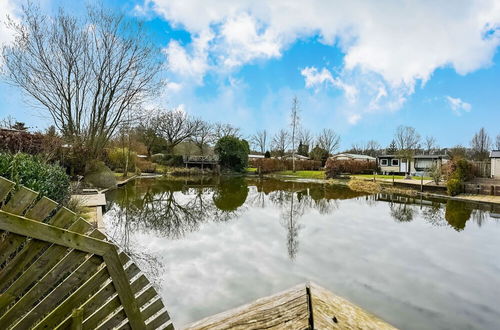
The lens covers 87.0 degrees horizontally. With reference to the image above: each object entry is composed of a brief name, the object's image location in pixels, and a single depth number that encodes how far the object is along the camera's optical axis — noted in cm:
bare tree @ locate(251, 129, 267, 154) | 5341
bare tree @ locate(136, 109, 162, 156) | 3130
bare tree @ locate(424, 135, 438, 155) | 4747
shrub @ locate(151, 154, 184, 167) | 2992
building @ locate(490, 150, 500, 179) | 1805
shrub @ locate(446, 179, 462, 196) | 1431
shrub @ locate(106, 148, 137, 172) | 2122
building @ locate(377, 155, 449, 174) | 2945
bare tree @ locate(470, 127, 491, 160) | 3728
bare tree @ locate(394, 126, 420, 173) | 4441
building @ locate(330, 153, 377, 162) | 3320
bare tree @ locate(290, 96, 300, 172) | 3219
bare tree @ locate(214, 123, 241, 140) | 3938
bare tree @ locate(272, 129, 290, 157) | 4312
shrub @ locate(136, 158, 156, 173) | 2541
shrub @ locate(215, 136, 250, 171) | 2926
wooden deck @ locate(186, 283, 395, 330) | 94
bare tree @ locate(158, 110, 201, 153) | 3262
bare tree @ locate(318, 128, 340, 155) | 4703
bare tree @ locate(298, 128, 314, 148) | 4797
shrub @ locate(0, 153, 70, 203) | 330
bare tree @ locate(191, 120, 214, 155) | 3531
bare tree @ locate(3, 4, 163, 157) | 1091
